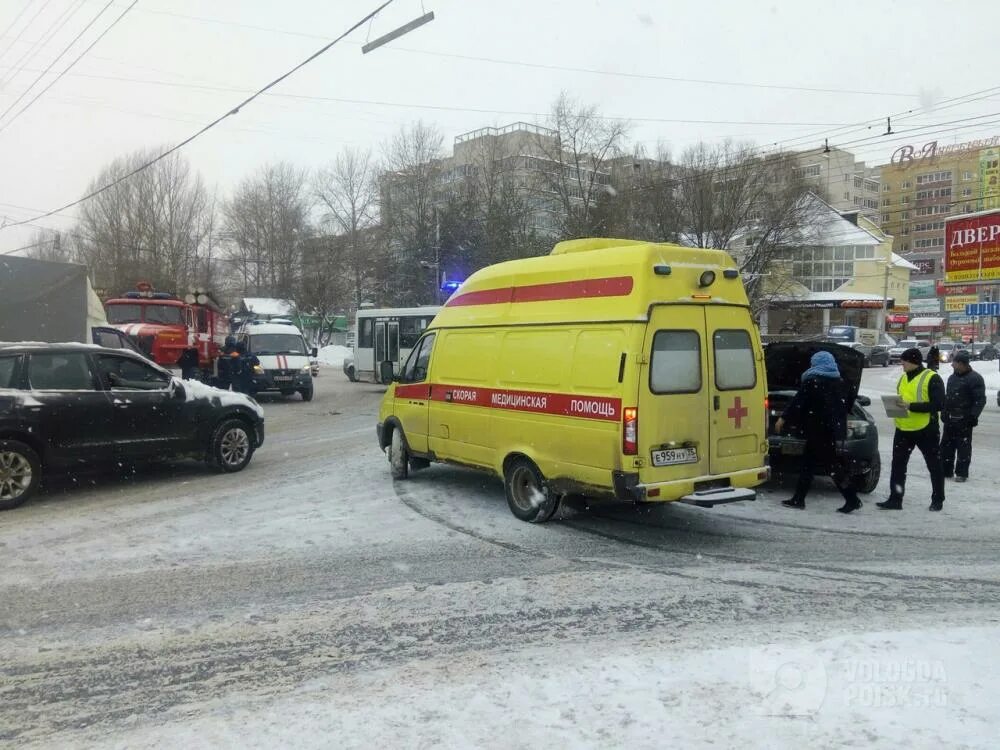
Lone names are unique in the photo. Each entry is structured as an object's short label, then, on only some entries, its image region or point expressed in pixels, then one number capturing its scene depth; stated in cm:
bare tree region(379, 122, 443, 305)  4616
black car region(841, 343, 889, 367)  3956
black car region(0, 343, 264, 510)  788
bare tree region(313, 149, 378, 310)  5372
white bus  2280
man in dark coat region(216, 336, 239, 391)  1662
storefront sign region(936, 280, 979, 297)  5779
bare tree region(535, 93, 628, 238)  4191
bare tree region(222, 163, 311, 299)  6259
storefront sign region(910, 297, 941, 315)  8325
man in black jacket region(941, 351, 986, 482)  940
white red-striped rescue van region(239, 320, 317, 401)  1998
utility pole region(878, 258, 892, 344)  5666
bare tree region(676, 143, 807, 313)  3941
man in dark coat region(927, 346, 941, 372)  1067
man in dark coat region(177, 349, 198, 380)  1967
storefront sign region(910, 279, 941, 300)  8356
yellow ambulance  623
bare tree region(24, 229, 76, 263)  6292
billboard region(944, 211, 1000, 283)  2725
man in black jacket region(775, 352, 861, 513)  774
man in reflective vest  768
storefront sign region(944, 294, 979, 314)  5716
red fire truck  2158
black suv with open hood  833
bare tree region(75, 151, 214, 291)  5491
